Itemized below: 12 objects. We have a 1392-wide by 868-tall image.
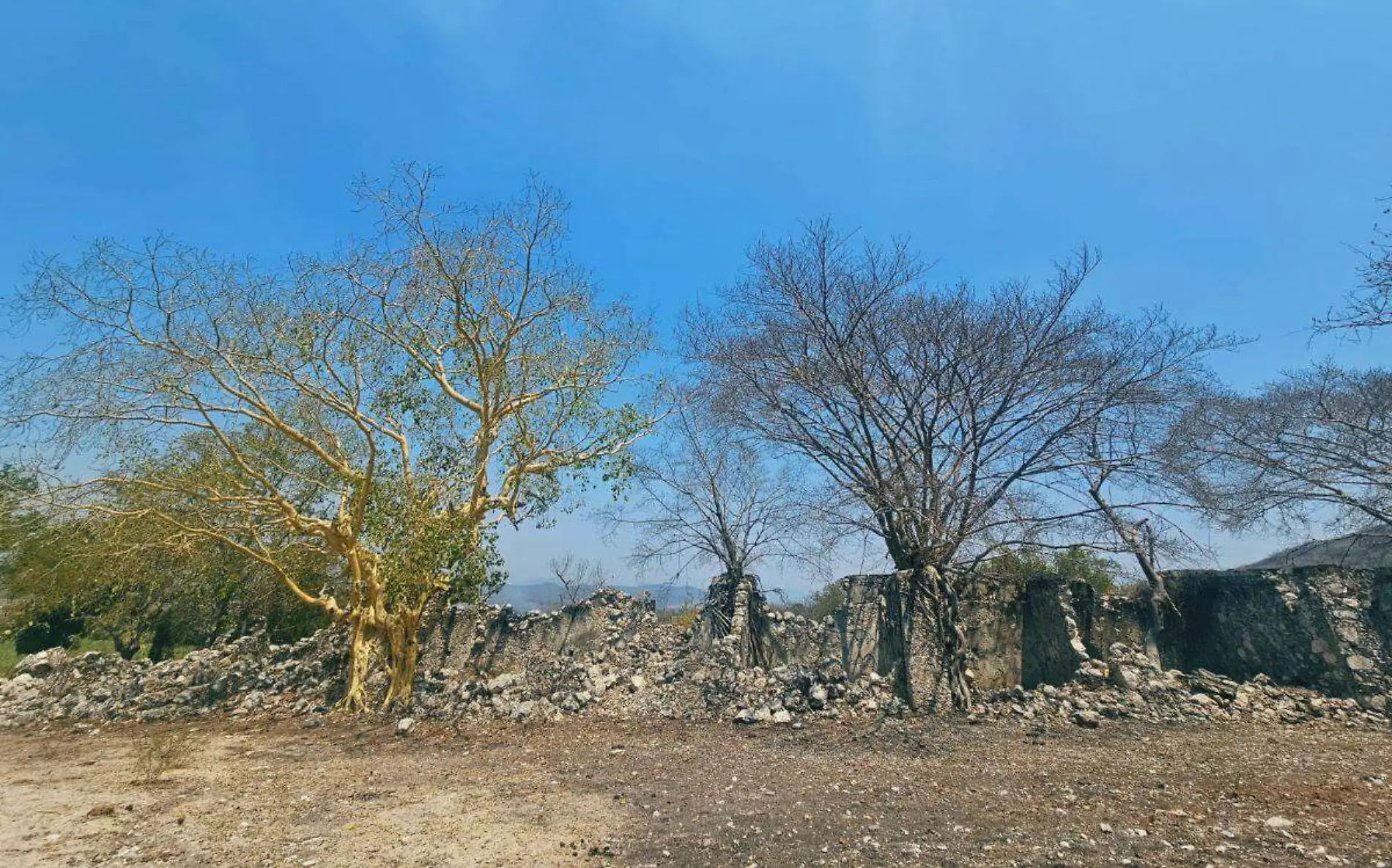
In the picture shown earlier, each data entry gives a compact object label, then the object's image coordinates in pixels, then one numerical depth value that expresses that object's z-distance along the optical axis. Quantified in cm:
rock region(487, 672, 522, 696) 979
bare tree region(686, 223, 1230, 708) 903
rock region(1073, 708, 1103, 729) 766
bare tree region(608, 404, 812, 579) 1357
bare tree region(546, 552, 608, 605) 2433
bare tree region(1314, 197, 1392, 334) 697
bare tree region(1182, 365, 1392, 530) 1064
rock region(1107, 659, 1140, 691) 859
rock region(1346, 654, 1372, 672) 853
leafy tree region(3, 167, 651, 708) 940
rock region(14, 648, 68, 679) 1171
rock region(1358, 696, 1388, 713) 815
